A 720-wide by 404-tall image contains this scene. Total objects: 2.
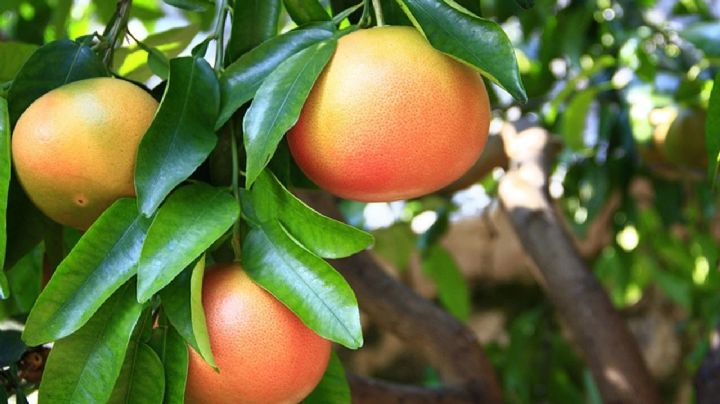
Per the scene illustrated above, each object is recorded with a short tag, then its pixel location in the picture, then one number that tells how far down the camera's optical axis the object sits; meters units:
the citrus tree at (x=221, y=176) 0.49
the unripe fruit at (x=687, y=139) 1.21
